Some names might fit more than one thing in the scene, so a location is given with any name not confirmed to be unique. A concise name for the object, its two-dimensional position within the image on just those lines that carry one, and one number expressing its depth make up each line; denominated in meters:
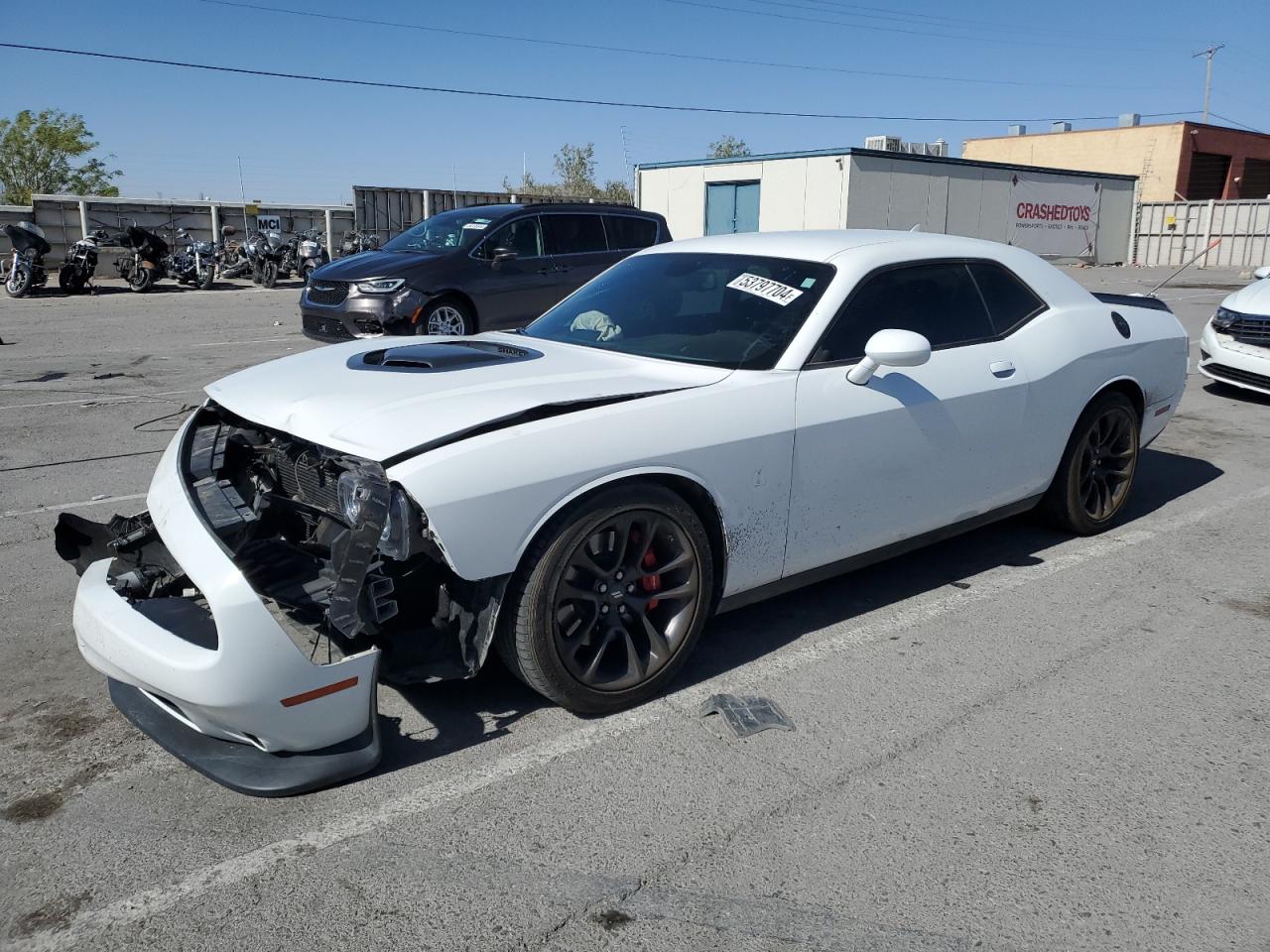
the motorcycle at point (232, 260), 24.24
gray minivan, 10.59
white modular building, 28.91
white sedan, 9.27
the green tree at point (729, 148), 78.71
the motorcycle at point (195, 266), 22.36
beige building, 44.84
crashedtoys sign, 34.03
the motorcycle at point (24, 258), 19.09
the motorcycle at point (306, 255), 23.98
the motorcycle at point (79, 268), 20.05
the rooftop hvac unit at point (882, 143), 32.00
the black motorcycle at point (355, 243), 25.05
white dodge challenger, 2.94
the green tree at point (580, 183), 64.62
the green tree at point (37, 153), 54.06
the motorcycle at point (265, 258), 23.66
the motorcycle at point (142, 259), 20.80
